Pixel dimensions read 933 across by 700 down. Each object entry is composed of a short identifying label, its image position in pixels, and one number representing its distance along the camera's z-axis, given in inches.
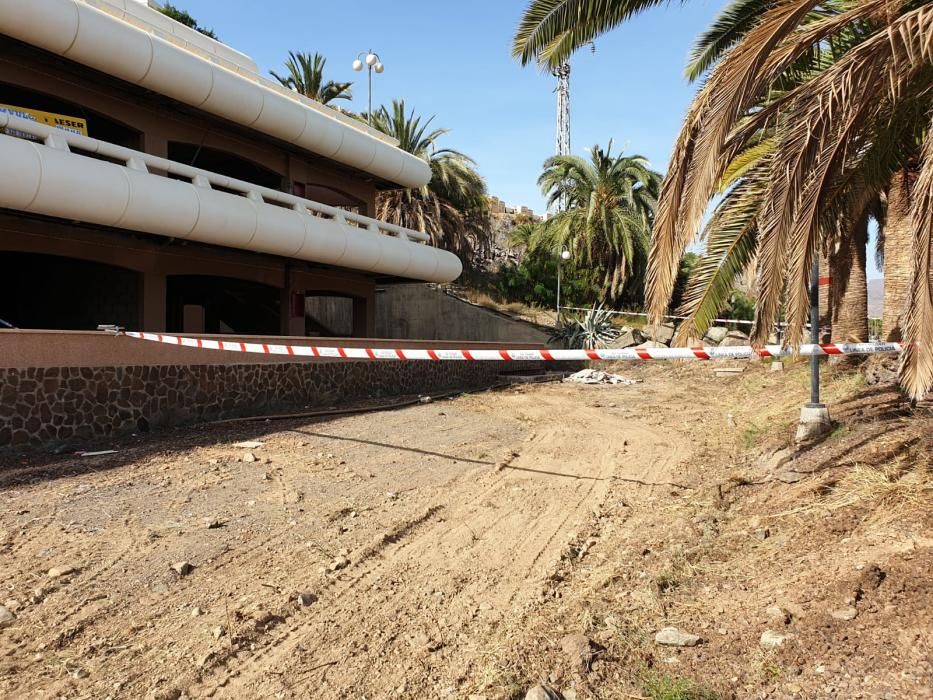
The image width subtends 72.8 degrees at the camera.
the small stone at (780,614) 146.8
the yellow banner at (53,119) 514.9
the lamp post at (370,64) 970.7
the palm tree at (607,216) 1122.7
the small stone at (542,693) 121.4
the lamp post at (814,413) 300.4
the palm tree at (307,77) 1134.4
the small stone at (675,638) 142.2
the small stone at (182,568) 179.5
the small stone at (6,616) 148.3
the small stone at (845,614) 141.9
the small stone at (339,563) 185.8
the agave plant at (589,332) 978.7
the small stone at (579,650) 135.0
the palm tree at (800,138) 173.2
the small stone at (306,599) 161.8
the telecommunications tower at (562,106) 1876.2
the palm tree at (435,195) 1076.5
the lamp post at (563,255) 1049.5
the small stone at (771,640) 136.6
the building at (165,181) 475.8
